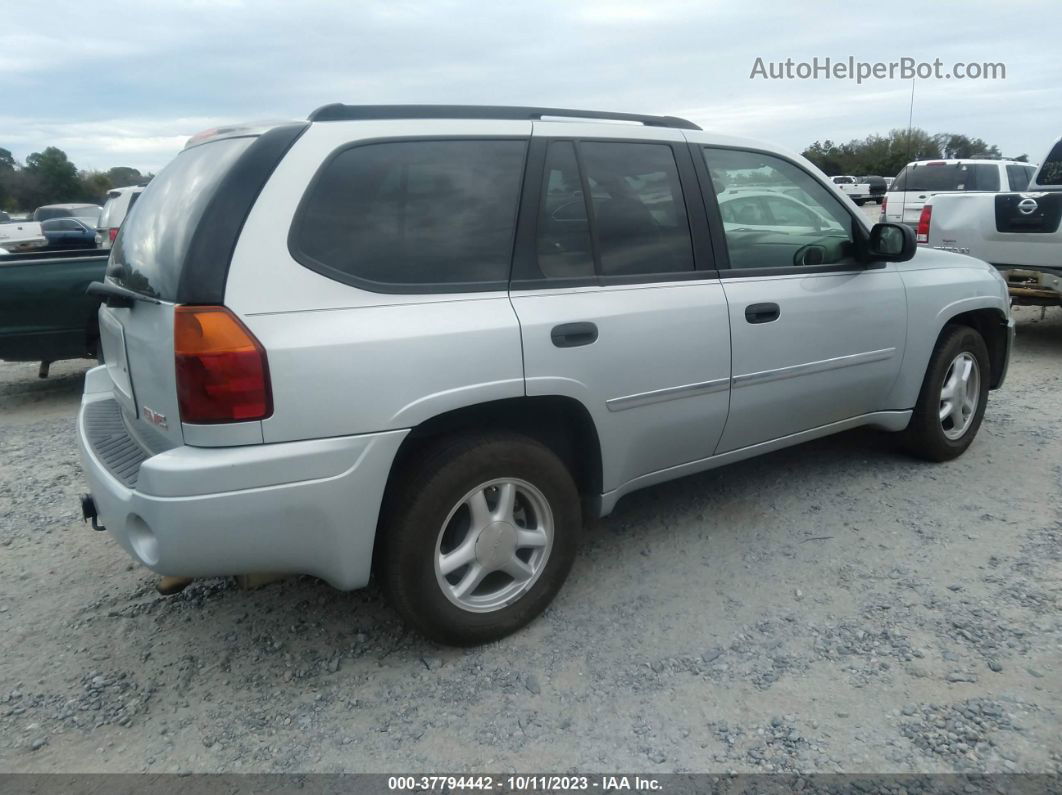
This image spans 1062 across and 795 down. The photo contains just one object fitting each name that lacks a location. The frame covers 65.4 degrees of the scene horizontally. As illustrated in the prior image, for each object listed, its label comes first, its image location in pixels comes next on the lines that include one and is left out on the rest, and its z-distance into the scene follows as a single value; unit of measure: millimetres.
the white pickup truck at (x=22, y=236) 18756
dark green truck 6434
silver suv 2408
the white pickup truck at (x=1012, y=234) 6867
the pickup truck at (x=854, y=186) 34156
